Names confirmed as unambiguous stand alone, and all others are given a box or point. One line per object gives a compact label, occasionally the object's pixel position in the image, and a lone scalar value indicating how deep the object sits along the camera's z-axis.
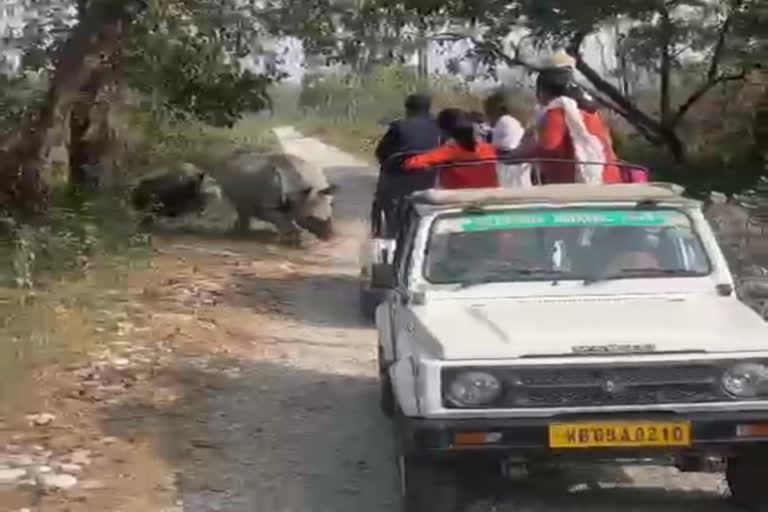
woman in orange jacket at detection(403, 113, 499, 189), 9.64
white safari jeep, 5.97
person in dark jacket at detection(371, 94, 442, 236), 11.77
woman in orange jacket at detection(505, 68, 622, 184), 9.12
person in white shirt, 9.45
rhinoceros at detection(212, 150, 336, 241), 17.88
